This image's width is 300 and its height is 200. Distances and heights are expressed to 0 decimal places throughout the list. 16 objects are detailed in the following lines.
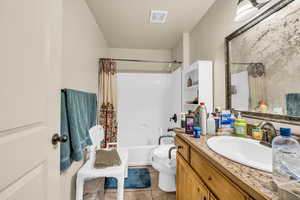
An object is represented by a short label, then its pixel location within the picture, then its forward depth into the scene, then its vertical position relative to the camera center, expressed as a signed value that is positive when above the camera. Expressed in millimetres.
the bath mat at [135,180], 1985 -1180
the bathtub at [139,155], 2693 -1024
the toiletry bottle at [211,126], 1225 -206
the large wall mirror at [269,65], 835 +268
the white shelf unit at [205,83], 1686 +234
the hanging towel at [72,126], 1125 -207
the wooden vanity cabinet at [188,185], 843 -584
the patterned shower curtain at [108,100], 2357 +40
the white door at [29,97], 488 +20
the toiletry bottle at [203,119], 1218 -144
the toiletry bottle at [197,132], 1106 -234
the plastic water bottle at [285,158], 489 -207
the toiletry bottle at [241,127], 1134 -199
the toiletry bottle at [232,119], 1233 -146
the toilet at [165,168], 1744 -831
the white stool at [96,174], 1363 -702
